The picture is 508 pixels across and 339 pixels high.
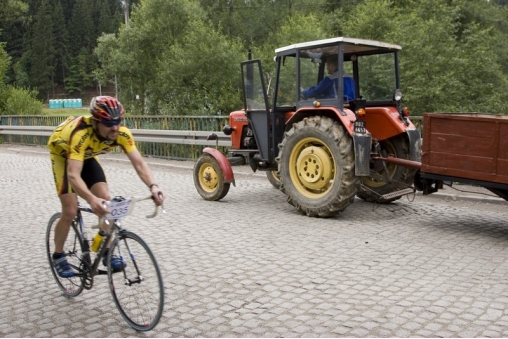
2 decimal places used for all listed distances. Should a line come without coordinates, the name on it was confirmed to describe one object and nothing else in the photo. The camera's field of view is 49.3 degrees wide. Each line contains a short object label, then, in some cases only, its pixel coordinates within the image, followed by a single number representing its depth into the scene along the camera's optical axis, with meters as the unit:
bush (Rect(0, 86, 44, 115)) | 27.61
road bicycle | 4.06
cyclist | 4.14
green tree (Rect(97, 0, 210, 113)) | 25.95
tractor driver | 8.12
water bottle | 4.38
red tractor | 7.74
